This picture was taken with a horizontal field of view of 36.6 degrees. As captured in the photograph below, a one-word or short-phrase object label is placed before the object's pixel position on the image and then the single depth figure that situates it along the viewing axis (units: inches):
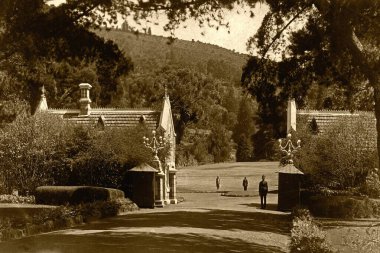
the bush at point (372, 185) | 1112.8
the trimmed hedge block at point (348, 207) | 1093.8
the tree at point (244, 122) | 3949.3
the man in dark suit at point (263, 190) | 1192.8
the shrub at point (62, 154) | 1241.4
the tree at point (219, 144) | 3309.5
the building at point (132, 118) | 1419.8
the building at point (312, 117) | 1606.8
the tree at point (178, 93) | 2842.0
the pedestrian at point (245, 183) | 1891.0
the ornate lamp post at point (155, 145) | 1246.9
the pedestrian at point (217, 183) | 2001.0
